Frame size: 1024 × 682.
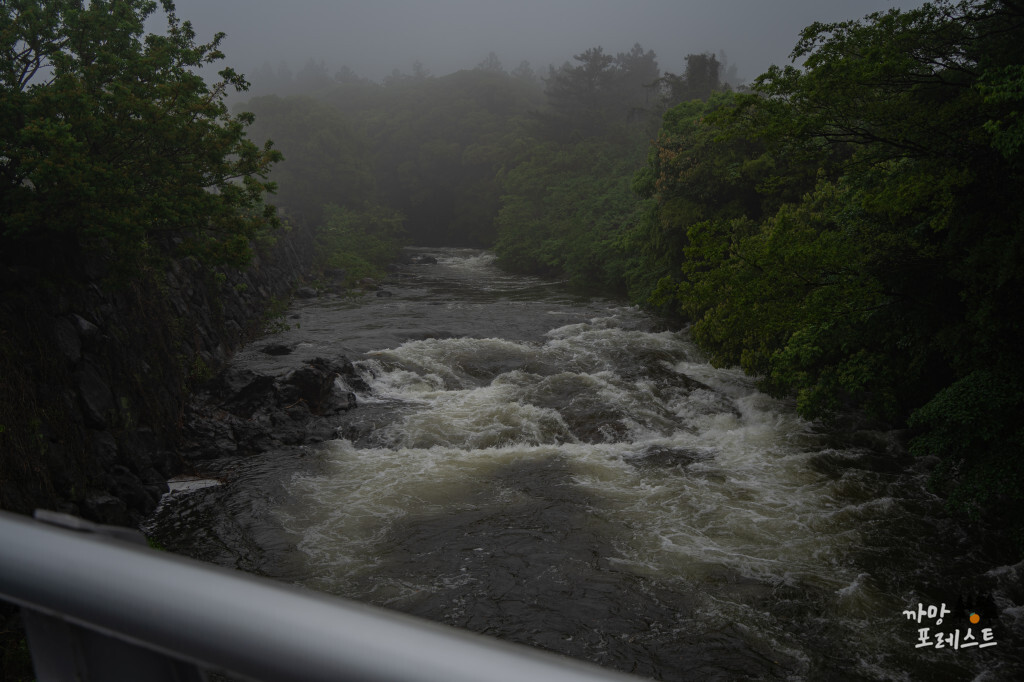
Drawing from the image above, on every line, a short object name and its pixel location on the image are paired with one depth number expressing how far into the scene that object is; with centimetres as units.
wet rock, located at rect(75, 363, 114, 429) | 850
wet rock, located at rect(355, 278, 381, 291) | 2794
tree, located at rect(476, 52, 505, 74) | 11819
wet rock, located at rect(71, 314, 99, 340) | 887
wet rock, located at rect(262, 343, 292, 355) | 1527
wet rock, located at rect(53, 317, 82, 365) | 841
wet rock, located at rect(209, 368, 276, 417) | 1208
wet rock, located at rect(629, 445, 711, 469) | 1049
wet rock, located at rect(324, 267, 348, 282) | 3003
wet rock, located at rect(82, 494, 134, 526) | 779
